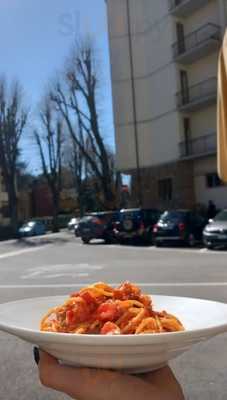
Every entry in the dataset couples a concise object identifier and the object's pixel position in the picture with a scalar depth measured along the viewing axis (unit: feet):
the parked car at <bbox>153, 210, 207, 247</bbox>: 70.79
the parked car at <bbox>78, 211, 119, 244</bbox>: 83.56
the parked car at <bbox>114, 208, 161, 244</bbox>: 78.54
